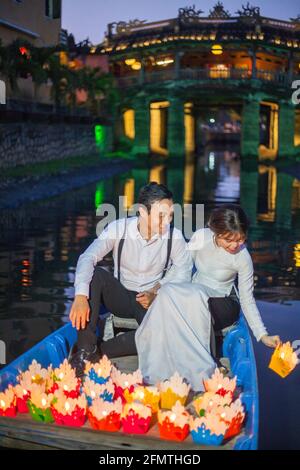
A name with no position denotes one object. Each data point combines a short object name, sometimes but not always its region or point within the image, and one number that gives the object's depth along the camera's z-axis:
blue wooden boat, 3.24
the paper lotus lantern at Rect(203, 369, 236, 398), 3.75
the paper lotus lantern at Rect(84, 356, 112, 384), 4.10
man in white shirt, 4.55
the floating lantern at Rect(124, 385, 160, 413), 3.72
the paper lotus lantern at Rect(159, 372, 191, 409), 3.76
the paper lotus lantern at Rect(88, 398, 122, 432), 3.42
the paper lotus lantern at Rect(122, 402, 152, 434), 3.41
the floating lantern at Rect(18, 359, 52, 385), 3.81
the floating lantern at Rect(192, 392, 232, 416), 3.56
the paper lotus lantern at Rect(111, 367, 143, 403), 3.93
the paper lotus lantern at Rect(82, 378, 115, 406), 3.73
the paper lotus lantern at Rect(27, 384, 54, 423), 3.54
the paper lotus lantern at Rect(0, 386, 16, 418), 3.56
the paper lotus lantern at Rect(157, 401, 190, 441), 3.31
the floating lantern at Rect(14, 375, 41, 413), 3.66
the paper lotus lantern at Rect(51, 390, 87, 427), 3.47
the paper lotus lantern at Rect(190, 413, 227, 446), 3.22
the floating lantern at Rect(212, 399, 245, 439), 3.32
